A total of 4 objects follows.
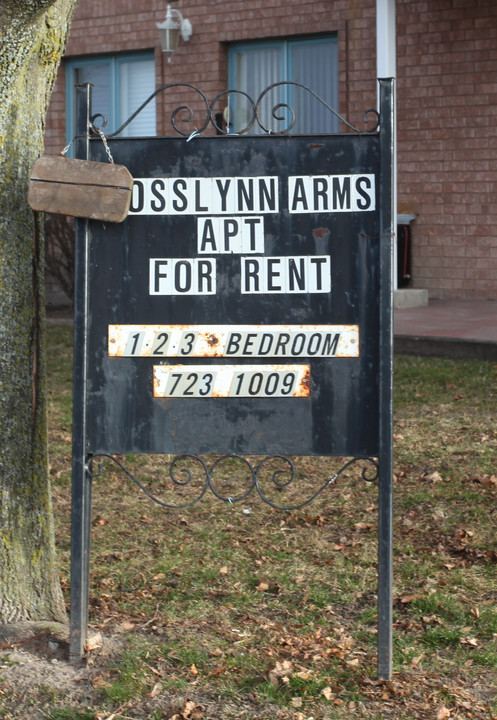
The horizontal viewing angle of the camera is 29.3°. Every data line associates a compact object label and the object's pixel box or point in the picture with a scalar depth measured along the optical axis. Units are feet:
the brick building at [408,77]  40.65
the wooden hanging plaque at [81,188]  10.52
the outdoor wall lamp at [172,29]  46.09
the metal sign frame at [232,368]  10.62
